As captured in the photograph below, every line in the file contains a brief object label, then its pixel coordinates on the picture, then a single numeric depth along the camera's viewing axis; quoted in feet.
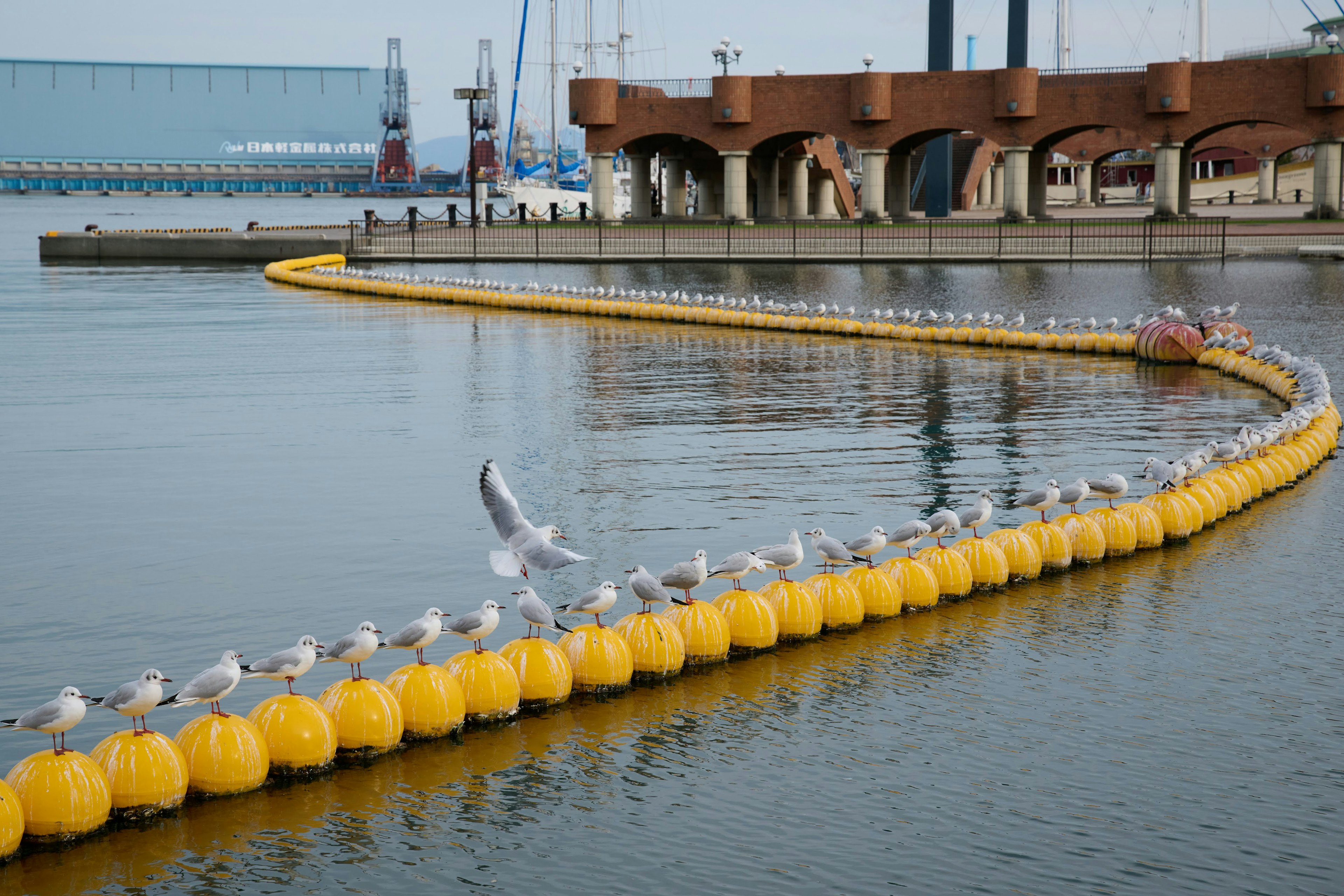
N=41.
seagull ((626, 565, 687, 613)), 35.37
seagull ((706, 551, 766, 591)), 36.60
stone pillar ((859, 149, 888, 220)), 229.25
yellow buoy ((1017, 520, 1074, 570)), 44.62
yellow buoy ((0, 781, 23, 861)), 25.80
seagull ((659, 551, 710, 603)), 35.58
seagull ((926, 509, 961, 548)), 41.16
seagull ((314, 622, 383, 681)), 30.71
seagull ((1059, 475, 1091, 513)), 44.98
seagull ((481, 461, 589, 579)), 33.94
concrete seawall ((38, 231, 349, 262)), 192.44
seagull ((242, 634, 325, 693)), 29.76
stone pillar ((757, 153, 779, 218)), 256.52
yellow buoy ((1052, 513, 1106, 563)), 45.47
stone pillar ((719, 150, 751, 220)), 233.96
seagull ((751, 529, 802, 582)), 38.17
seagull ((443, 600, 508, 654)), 32.24
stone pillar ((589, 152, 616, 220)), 243.60
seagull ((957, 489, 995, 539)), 42.06
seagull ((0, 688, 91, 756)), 26.99
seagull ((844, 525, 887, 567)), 39.40
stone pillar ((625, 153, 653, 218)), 255.09
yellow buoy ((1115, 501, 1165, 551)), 46.85
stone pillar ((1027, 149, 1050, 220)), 242.37
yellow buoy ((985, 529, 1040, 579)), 43.47
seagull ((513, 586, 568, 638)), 33.04
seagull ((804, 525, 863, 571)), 38.58
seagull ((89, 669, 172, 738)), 27.73
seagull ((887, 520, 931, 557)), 40.11
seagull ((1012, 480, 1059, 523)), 44.27
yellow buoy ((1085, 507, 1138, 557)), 46.16
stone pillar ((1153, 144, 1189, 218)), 219.00
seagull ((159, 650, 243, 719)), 28.48
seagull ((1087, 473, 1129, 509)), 45.52
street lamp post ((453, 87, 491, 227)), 220.64
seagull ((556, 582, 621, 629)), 33.94
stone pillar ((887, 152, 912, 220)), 244.22
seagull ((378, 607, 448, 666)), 31.48
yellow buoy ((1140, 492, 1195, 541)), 47.78
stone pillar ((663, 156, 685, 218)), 264.11
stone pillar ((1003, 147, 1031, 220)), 223.10
